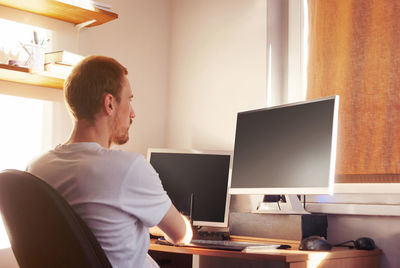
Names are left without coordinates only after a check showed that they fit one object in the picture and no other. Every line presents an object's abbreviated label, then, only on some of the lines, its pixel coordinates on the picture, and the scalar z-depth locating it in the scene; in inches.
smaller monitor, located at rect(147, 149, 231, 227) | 101.0
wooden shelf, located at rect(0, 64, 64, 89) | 94.8
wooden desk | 69.0
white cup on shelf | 98.1
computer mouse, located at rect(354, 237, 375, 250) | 85.2
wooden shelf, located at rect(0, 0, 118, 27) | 101.0
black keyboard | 75.4
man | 54.2
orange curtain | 88.7
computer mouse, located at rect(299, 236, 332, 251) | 77.9
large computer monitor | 81.5
